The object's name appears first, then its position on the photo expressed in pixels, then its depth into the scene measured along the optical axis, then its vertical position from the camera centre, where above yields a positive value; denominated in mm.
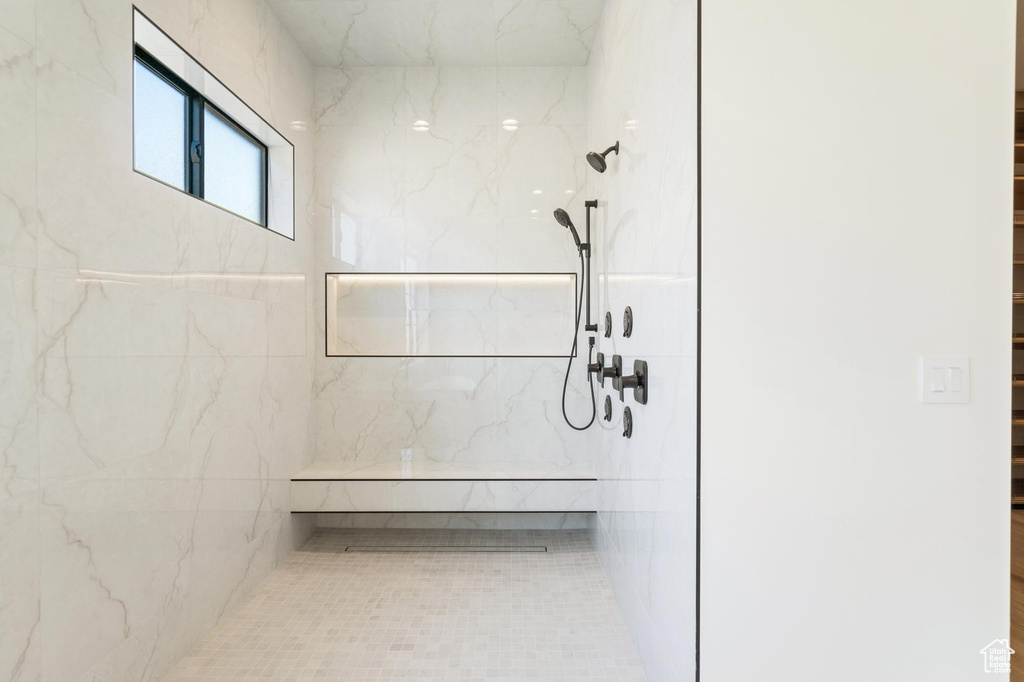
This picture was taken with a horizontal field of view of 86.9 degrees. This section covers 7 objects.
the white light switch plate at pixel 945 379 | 1080 -77
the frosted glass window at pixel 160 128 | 1891 +770
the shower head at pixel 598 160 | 2154 +717
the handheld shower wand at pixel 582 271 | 2766 +373
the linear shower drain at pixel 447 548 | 2916 -1144
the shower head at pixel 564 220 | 2773 +606
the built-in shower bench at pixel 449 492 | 2869 -830
